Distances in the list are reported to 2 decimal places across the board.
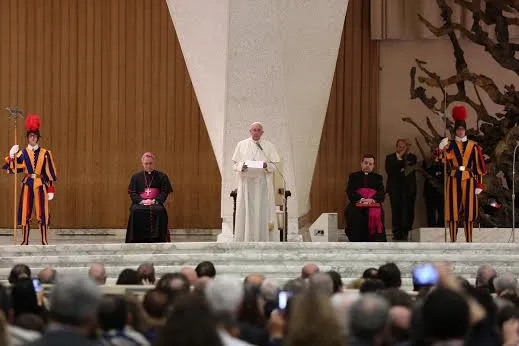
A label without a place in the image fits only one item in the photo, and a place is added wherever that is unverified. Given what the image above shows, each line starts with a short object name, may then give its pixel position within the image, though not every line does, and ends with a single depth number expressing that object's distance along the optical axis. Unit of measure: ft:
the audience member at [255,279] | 46.77
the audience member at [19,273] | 52.29
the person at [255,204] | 86.69
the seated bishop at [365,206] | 95.55
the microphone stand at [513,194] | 94.55
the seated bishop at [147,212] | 93.35
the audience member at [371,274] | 53.11
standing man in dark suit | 115.24
